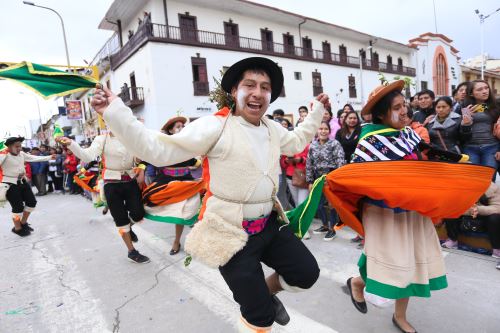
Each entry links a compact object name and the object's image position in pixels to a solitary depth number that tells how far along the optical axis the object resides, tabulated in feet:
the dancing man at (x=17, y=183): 20.57
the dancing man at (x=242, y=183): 5.97
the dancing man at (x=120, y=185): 14.12
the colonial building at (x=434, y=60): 109.70
